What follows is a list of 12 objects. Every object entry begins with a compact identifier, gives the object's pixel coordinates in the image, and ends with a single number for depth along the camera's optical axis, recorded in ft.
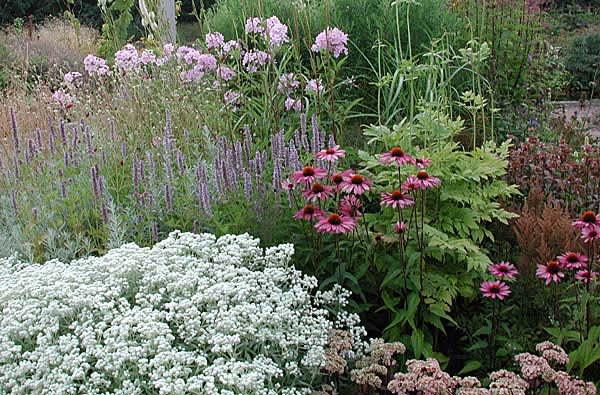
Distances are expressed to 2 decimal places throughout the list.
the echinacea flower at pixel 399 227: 10.38
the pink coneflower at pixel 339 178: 10.70
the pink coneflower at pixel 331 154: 10.85
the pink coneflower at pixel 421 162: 10.47
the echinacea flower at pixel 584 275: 9.90
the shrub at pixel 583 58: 38.68
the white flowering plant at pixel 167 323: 8.18
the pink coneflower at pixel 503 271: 10.31
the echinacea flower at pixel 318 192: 10.37
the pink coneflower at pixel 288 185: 11.13
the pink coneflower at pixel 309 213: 10.44
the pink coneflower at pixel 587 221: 9.71
